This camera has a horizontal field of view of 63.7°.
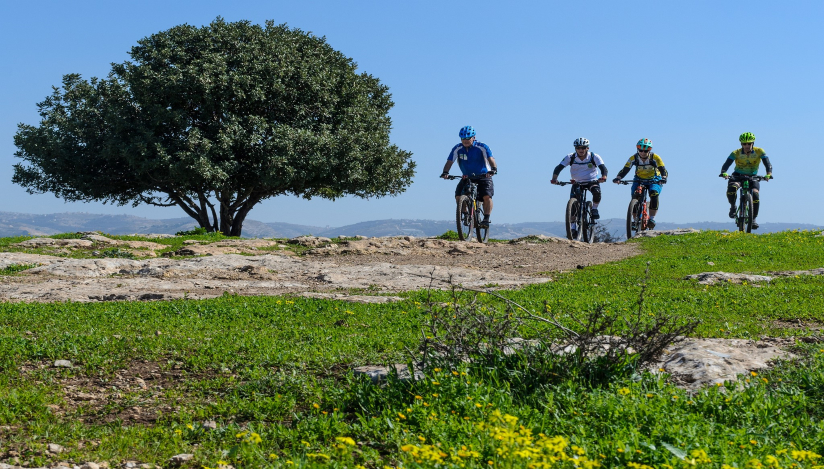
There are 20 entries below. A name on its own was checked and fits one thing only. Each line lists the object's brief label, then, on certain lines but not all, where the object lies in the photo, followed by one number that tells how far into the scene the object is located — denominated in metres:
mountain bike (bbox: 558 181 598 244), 22.48
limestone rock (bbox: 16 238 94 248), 20.80
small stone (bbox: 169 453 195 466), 4.63
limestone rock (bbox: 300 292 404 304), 11.36
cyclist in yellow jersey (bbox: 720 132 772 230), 23.62
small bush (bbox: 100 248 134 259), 18.55
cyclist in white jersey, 22.28
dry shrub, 5.77
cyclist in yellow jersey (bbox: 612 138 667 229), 23.77
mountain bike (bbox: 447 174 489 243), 20.98
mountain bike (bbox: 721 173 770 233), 23.86
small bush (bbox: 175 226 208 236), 28.68
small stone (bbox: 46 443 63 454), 4.84
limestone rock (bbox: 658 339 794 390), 6.00
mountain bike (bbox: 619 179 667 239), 24.16
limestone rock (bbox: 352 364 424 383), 6.02
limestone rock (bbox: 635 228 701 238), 25.44
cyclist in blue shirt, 20.91
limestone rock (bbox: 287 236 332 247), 22.02
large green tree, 29.22
